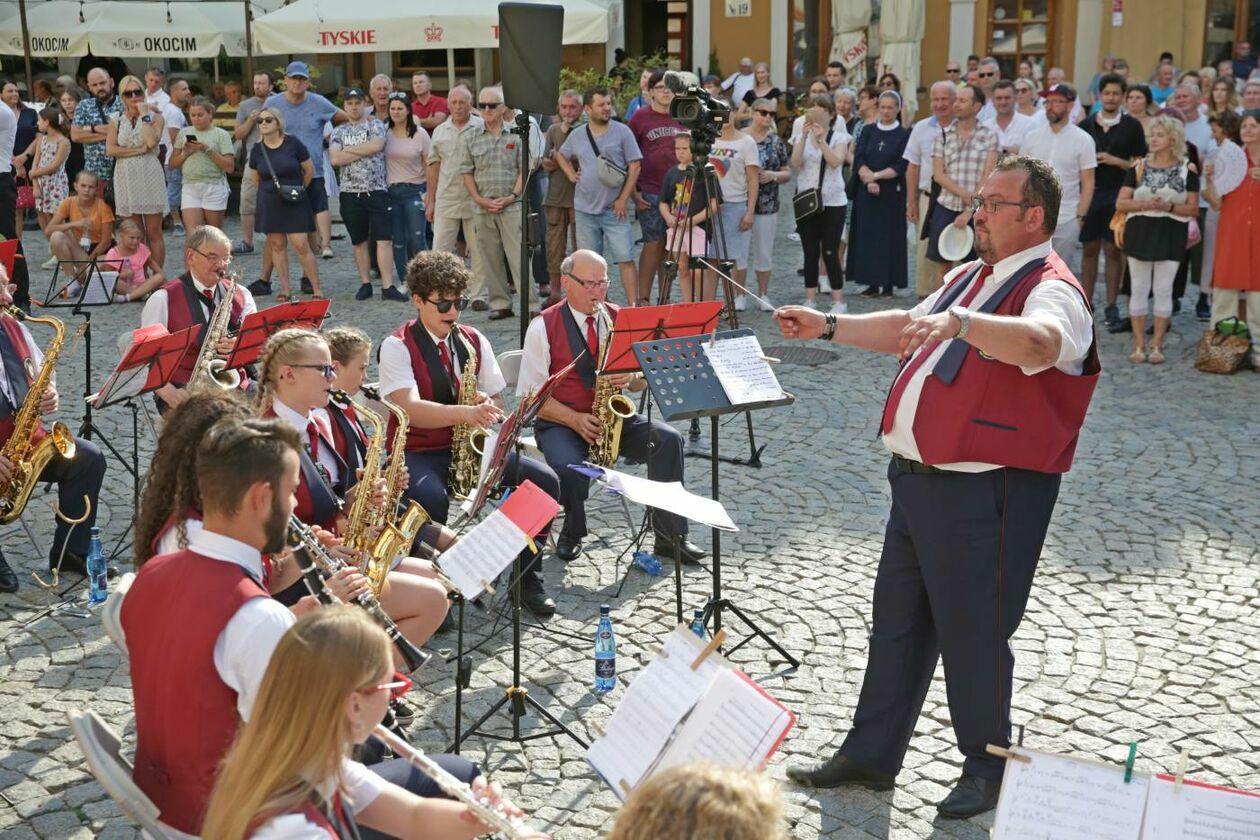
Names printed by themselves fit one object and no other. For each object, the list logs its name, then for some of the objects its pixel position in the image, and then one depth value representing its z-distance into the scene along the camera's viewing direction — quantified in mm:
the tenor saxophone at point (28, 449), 6266
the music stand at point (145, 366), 6082
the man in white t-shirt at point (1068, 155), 10898
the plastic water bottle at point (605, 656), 5211
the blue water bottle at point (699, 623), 4941
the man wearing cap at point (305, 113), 13445
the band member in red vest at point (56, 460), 6410
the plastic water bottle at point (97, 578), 6129
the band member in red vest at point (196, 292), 7074
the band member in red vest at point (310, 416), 5152
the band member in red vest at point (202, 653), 3162
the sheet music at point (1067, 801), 2961
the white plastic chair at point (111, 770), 3008
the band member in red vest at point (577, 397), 6703
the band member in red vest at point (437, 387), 6195
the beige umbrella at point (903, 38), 20297
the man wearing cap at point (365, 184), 12594
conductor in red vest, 4082
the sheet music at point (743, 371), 5246
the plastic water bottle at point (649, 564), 6543
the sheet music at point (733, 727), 3238
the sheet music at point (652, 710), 3312
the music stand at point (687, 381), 5051
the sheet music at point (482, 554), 4480
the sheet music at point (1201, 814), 2844
